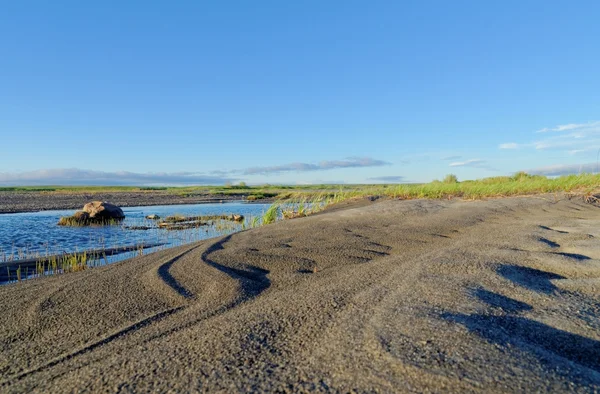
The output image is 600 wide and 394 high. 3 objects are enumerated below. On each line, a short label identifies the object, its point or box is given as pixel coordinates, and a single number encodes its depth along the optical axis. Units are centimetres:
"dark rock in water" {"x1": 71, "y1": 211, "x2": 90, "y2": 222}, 1495
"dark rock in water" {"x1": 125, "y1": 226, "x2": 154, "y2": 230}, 1358
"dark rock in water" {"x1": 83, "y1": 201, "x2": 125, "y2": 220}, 1603
